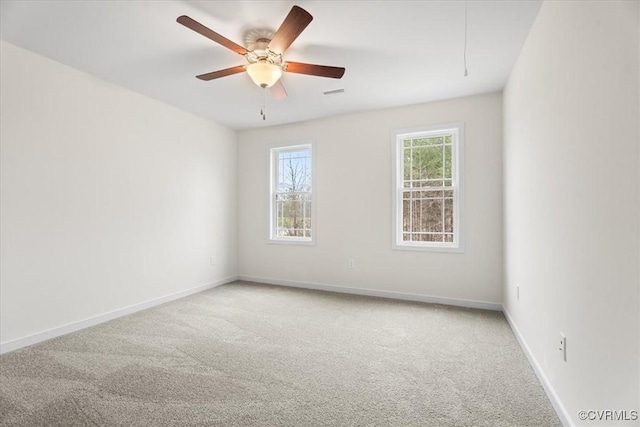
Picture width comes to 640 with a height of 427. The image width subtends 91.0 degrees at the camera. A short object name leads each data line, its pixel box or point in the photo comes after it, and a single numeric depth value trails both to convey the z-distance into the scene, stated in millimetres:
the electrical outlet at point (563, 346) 1745
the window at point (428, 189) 3959
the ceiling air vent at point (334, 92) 3596
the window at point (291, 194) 4941
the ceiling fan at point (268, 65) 2250
